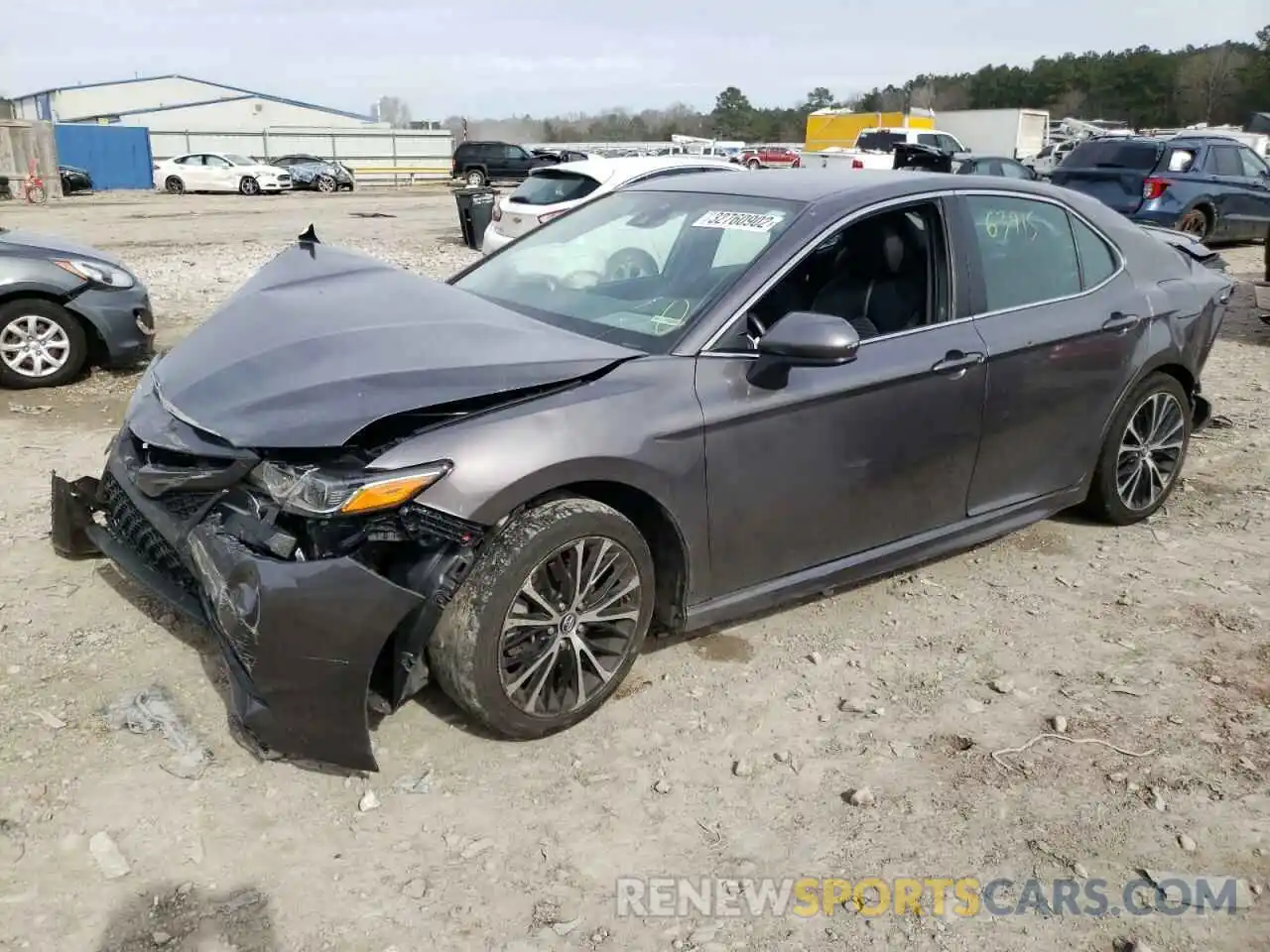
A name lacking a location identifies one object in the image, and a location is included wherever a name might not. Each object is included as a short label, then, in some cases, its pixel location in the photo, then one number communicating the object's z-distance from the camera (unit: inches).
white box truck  1494.8
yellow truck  1450.5
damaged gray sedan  109.4
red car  1440.7
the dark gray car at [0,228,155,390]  270.8
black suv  1469.0
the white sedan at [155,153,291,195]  1312.7
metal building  2384.4
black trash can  557.3
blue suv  580.1
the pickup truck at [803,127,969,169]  1015.9
